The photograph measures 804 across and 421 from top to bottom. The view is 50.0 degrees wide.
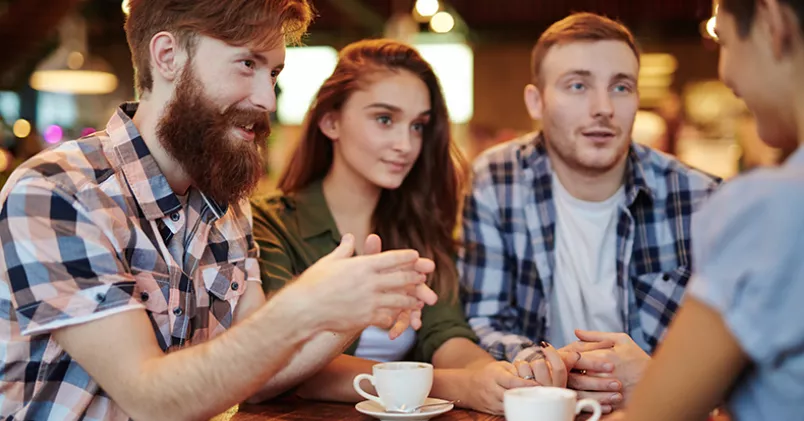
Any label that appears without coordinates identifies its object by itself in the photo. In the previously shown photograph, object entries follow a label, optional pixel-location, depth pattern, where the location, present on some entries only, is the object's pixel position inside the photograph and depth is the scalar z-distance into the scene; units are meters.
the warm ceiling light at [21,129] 5.49
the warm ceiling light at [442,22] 9.12
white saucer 1.52
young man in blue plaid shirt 2.40
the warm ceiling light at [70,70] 8.01
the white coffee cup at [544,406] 1.27
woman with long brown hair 2.28
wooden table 1.64
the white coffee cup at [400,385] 1.51
